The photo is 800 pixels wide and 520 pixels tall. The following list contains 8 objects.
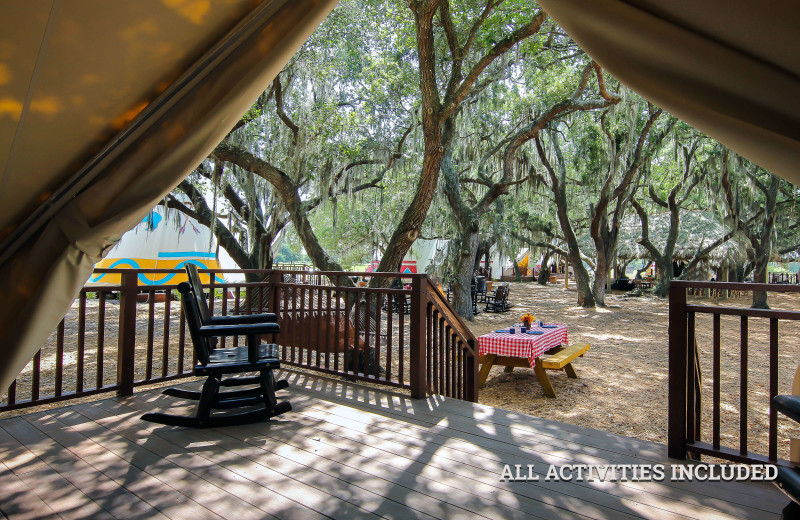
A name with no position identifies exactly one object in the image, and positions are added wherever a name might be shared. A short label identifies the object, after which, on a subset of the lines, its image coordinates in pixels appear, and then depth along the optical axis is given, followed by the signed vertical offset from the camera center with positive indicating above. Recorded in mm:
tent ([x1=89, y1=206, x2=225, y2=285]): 13938 +440
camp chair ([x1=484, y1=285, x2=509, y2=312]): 13250 -885
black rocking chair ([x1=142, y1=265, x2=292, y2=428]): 2840 -601
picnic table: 5609 -1019
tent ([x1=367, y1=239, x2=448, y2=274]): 18128 +522
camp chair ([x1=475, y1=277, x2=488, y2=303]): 14969 -605
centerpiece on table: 6266 -674
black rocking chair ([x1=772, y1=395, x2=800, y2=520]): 1345 -581
